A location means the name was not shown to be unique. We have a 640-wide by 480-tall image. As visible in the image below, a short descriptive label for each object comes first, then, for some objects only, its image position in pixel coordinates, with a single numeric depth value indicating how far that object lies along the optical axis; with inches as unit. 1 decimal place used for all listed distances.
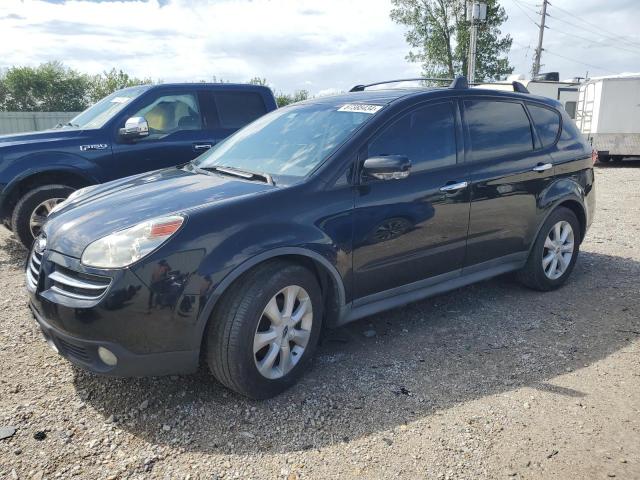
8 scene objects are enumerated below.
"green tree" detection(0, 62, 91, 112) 1213.7
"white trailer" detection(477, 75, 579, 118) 701.9
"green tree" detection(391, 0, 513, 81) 1291.8
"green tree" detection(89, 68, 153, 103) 1270.9
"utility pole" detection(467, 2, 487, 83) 608.7
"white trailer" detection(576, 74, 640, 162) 602.5
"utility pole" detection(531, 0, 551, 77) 1563.7
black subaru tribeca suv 104.4
